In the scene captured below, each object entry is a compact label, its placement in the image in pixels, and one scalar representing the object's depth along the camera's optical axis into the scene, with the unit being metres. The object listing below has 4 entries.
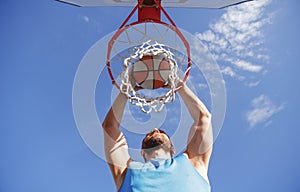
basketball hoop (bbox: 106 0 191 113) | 2.42
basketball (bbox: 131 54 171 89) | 2.31
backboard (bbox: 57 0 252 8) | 3.38
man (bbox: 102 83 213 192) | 1.57
